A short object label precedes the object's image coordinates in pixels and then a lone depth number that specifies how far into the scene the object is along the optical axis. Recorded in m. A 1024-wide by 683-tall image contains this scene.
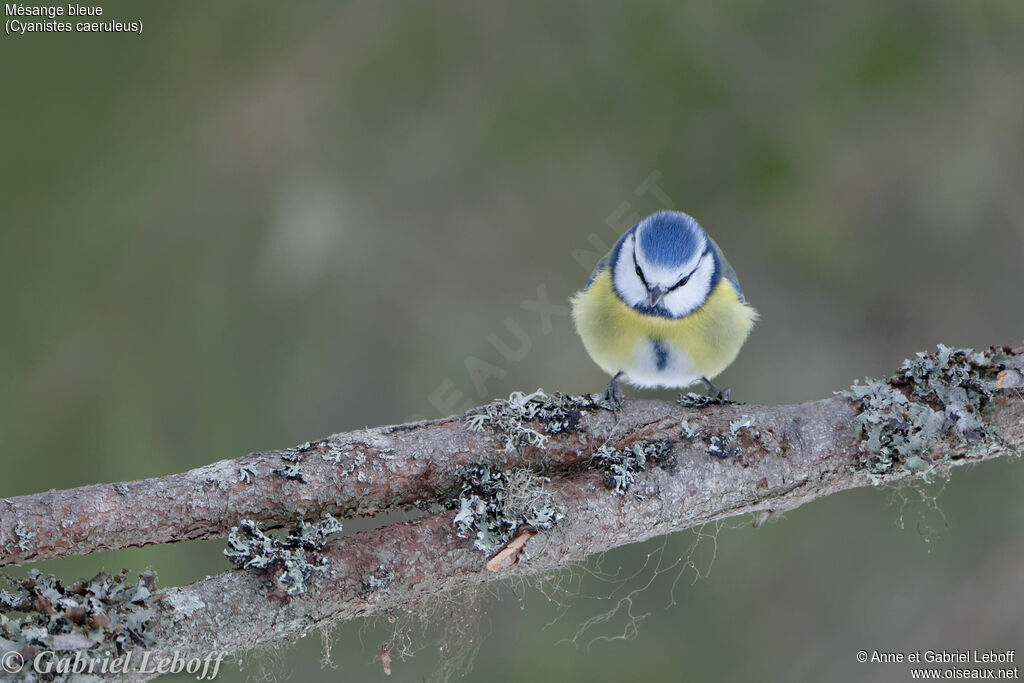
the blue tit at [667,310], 5.89
